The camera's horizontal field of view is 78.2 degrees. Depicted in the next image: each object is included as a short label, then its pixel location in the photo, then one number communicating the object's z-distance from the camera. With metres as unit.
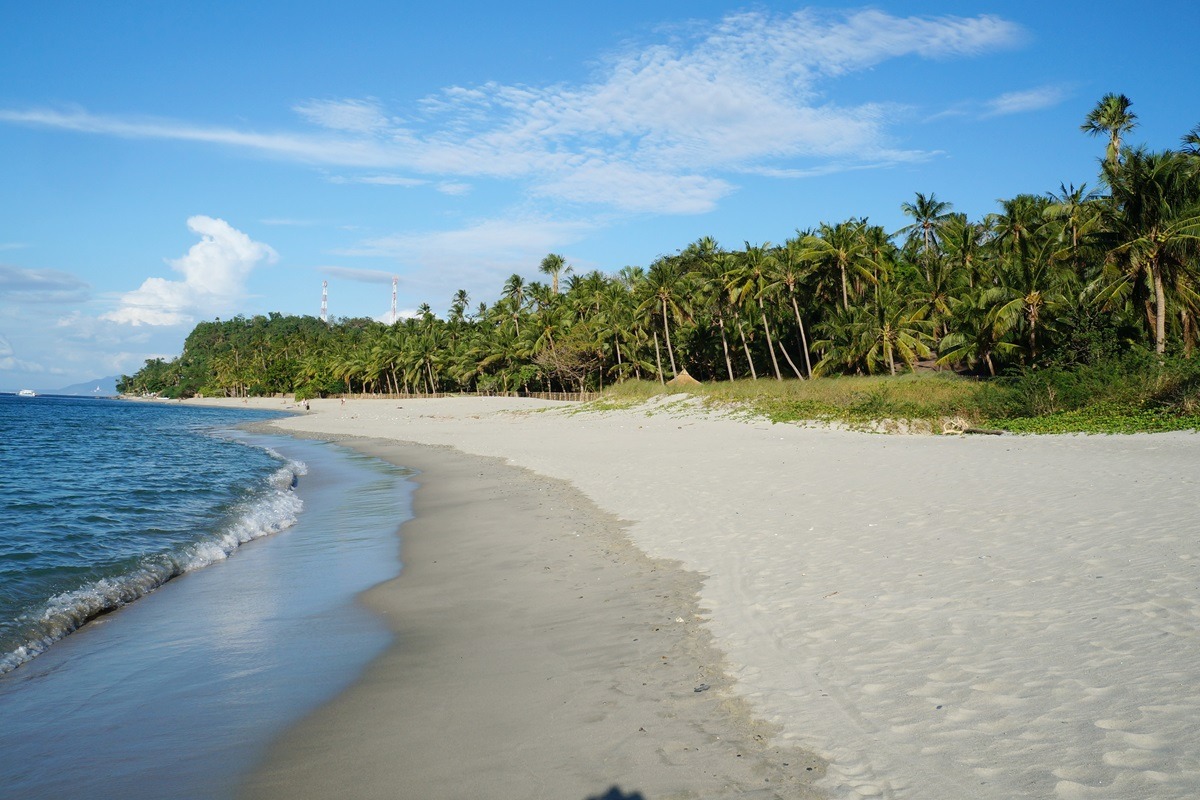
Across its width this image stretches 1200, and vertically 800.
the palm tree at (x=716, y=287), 55.31
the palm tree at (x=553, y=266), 94.56
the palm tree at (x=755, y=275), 51.56
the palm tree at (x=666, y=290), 59.28
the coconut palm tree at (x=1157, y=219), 26.75
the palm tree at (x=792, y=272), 50.69
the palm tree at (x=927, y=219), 61.44
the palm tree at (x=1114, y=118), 46.31
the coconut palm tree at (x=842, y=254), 47.88
